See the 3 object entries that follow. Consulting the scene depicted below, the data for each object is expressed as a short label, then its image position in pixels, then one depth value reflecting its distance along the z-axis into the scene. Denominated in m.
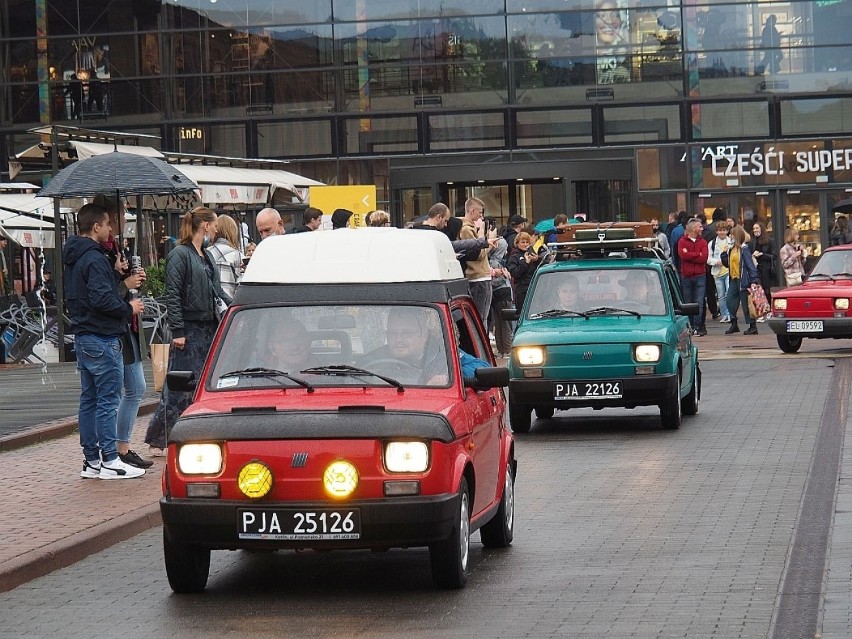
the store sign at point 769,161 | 43.03
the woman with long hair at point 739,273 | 30.52
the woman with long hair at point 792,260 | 32.88
